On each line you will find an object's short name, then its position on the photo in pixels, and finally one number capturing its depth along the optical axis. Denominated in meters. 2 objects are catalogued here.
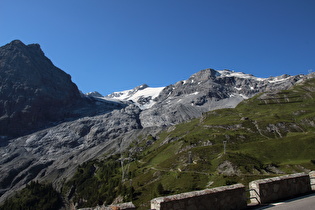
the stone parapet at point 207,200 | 15.18
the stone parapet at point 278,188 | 18.44
